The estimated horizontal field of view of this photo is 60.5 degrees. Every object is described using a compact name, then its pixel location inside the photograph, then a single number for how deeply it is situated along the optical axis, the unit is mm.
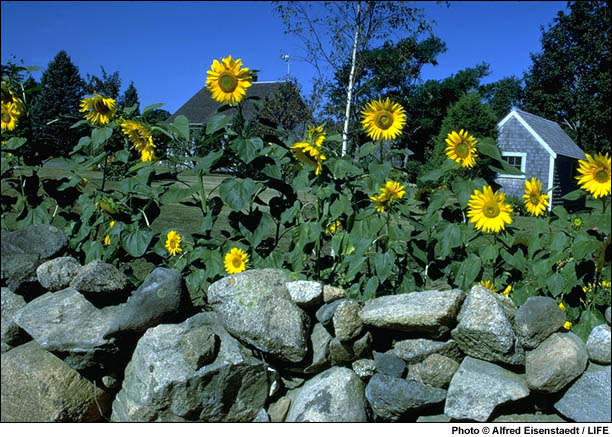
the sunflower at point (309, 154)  1786
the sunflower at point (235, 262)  1863
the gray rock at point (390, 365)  1708
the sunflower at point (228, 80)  1753
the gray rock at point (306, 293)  1717
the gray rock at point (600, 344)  1534
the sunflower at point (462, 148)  1744
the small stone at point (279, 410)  1794
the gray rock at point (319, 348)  1762
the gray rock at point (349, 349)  1738
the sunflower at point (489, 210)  1691
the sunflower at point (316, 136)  1834
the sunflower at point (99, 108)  2012
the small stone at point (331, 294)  1747
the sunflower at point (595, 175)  1550
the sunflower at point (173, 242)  1972
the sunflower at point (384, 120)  1857
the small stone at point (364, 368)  1759
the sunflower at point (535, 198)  1766
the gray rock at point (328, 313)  1700
